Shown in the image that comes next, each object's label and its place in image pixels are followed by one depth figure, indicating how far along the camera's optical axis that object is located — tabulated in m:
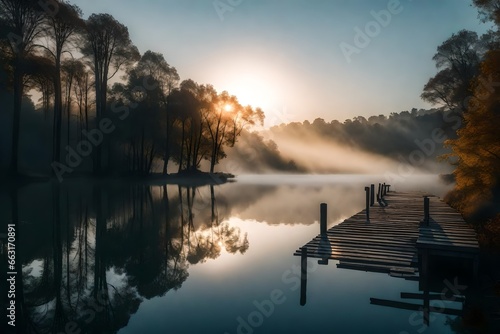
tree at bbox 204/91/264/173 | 67.50
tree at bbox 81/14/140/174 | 46.34
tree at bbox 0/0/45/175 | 32.81
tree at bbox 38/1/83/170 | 37.66
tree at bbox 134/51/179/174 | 55.62
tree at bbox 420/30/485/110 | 37.84
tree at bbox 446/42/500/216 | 16.61
